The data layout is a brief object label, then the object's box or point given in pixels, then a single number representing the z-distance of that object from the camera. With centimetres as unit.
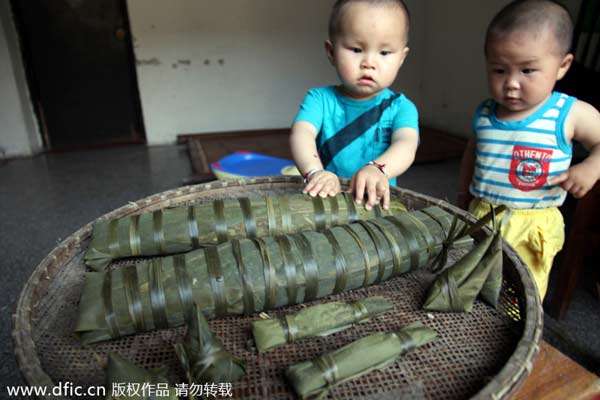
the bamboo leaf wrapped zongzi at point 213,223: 116
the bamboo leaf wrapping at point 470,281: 96
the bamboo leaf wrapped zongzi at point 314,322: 86
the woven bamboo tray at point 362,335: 77
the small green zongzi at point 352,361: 75
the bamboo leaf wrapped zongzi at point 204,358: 75
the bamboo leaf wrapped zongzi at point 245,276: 90
